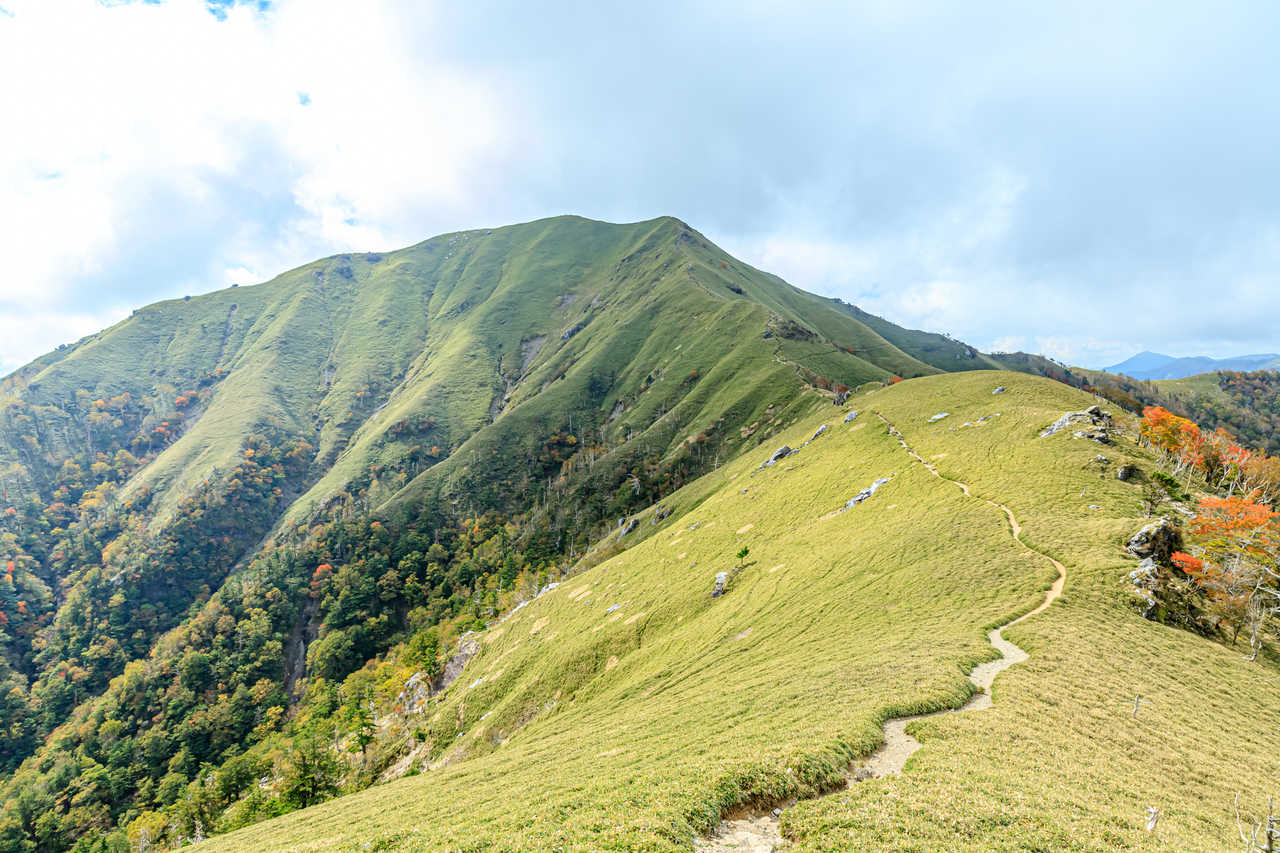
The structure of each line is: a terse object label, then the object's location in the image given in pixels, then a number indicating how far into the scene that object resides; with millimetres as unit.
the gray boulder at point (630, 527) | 146662
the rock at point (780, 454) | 118075
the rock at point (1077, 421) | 72312
